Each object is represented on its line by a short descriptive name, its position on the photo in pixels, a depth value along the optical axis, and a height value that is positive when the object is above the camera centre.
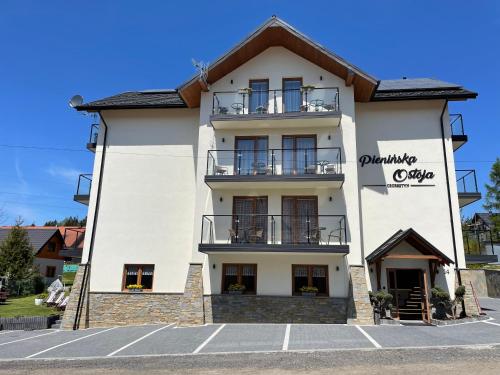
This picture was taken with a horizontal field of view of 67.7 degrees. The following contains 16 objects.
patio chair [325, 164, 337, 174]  15.33 +4.46
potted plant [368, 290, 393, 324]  13.90 -0.76
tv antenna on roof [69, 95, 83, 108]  18.48 +8.37
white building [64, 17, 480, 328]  14.90 +3.55
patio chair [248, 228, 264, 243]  15.16 +1.74
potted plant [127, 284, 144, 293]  16.08 -0.52
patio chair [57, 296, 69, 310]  18.52 -1.50
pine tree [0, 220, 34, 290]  28.89 +1.24
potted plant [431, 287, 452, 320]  14.16 -0.69
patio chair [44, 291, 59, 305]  19.92 -1.28
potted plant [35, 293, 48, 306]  20.81 -1.48
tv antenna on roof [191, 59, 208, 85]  16.41 +8.87
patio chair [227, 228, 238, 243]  15.30 +1.68
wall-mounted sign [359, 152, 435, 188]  16.16 +4.75
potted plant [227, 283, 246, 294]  15.01 -0.42
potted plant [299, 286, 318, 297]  14.74 -0.42
